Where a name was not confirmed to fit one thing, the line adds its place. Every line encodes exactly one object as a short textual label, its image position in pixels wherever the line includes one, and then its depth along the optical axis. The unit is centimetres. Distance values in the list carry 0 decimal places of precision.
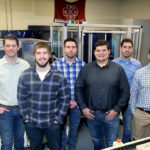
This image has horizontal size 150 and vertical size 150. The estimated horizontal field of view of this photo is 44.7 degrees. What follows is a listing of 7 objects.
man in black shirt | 171
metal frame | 265
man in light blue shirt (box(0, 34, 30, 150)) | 167
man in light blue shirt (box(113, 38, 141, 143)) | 210
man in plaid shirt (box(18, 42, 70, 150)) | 152
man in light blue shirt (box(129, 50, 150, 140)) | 176
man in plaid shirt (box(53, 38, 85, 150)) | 193
